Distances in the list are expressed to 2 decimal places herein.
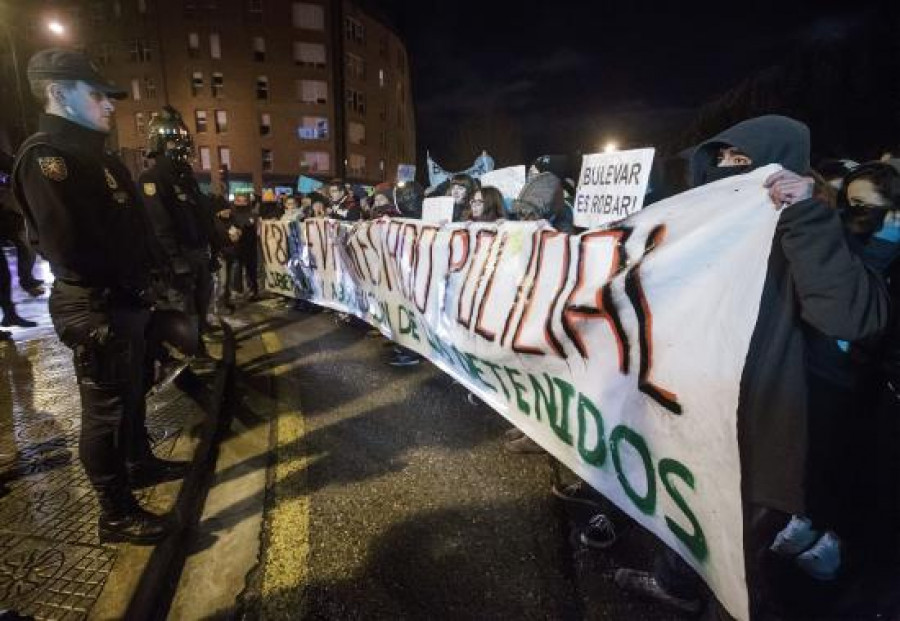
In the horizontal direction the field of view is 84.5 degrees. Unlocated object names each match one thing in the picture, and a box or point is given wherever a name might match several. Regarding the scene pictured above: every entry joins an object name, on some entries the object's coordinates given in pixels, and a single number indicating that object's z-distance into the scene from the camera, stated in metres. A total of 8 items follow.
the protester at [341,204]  9.03
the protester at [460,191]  5.96
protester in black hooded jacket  1.49
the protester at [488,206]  5.19
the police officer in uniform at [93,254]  2.21
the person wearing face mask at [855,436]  1.79
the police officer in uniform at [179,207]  4.54
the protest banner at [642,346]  1.66
